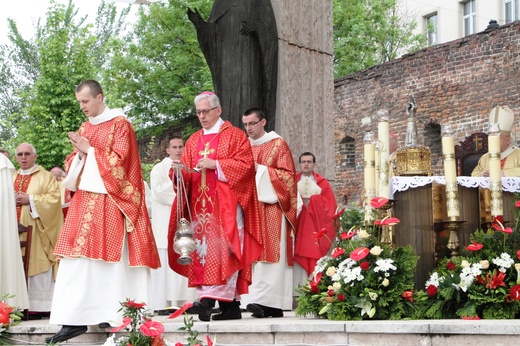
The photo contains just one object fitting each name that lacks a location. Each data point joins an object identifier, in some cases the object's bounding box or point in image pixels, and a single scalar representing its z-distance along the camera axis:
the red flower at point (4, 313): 10.81
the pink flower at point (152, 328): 7.36
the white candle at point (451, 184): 10.82
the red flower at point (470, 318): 9.87
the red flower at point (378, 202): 10.38
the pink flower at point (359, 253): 10.39
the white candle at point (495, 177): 10.88
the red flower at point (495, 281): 9.92
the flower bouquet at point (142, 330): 7.36
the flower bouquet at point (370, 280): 10.23
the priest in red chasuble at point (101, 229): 10.82
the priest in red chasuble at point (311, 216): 14.65
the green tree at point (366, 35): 42.10
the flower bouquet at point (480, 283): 9.91
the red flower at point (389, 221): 10.41
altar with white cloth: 11.20
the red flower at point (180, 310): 7.44
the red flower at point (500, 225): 10.38
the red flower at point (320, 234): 11.29
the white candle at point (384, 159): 10.90
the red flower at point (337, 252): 10.86
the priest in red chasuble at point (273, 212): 12.94
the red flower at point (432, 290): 10.25
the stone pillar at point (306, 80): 14.97
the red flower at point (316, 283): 11.00
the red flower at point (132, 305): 7.94
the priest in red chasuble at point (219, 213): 11.55
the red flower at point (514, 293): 9.84
